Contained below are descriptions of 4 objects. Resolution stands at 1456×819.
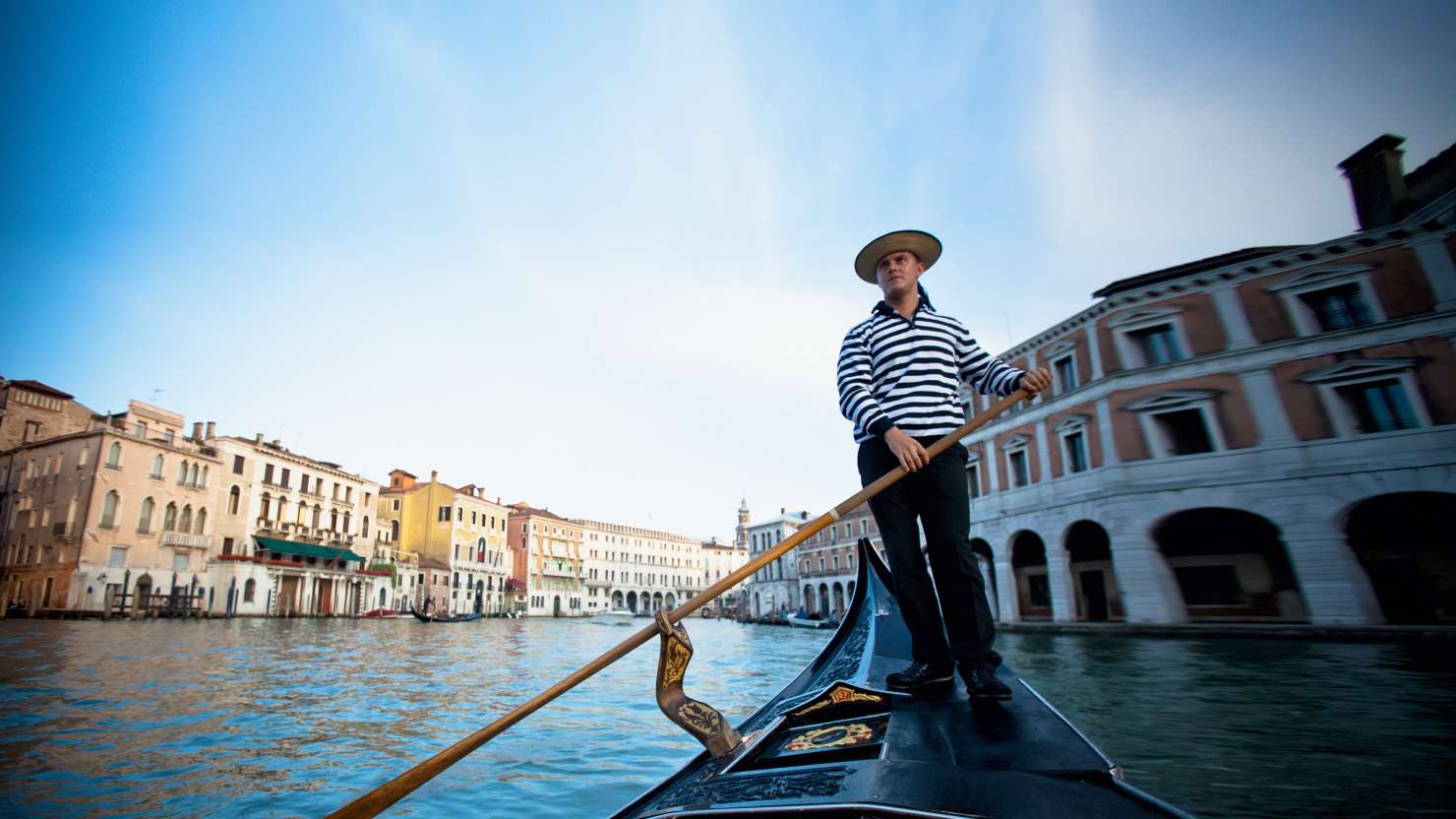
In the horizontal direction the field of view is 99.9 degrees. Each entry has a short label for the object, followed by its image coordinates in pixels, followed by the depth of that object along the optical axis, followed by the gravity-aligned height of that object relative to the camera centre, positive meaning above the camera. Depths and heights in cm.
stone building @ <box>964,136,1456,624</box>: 1034 +225
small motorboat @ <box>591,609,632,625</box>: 3542 -334
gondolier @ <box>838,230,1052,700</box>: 196 +44
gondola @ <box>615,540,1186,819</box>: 91 -37
